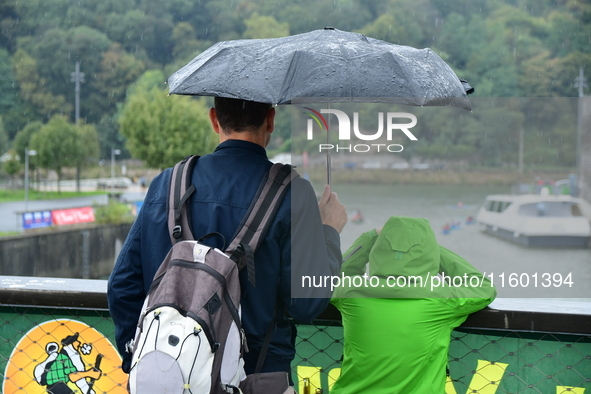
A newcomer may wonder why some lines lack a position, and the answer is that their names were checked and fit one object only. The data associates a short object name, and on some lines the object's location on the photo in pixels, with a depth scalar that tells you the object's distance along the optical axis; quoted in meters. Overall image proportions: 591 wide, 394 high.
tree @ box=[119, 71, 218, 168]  36.03
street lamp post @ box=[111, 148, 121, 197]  56.17
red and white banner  28.27
